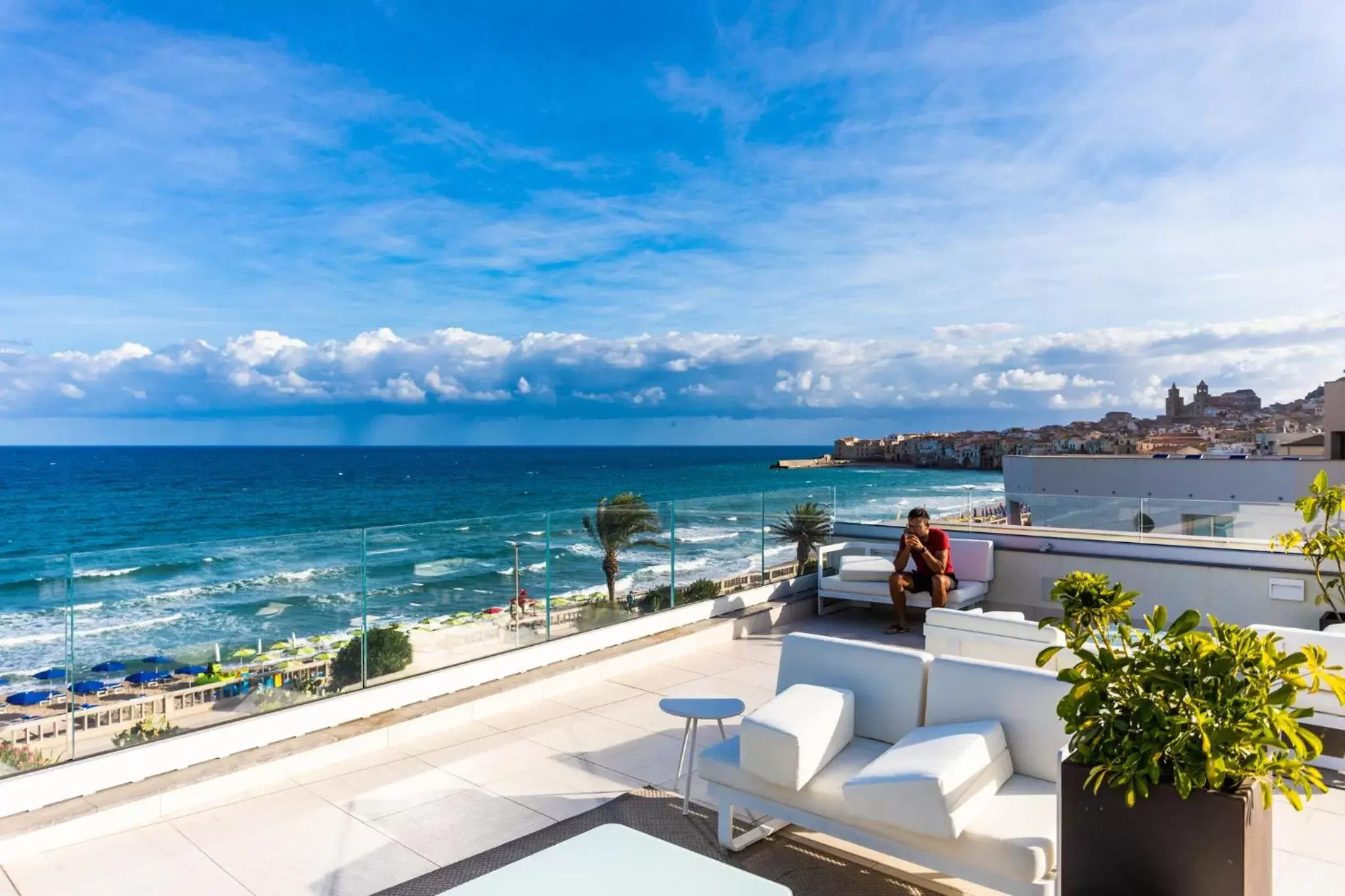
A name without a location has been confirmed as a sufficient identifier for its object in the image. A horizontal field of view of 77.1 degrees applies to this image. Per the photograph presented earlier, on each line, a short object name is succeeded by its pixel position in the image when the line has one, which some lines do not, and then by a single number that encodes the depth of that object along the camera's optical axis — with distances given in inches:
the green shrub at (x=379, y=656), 197.0
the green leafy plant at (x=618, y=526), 269.1
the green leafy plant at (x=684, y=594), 276.4
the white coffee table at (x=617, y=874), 77.7
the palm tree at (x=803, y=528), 330.3
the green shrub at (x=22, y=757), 147.0
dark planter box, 71.1
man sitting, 280.4
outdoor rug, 121.4
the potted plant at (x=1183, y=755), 69.9
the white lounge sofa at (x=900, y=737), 103.7
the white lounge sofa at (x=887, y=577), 292.2
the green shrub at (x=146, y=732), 159.2
